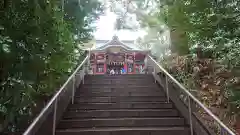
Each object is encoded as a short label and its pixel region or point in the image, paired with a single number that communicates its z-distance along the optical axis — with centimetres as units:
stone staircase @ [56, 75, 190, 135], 240
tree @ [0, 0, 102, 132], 160
